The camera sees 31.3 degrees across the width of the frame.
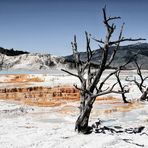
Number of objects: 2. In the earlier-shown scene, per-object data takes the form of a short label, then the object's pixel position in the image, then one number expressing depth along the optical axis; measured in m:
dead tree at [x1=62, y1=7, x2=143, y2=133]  9.82
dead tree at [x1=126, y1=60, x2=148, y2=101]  21.32
